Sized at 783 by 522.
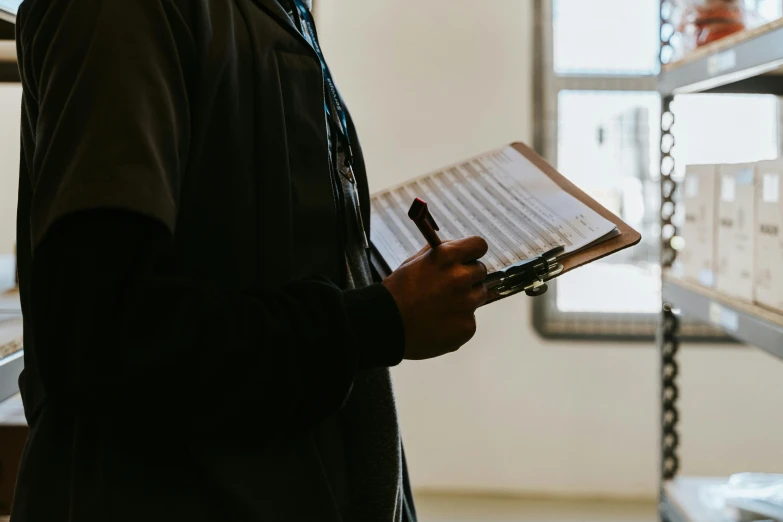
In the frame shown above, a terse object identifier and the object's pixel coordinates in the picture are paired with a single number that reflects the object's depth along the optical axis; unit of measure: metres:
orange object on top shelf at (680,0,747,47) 1.25
